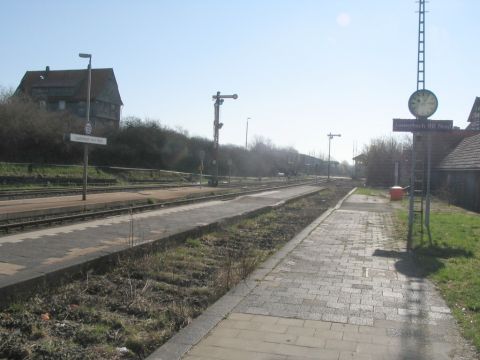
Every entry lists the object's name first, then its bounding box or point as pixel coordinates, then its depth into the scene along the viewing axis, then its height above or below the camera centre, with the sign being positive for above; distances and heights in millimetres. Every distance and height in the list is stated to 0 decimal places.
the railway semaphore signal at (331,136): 72000 +5203
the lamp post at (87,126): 20359 +1613
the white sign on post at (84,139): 20031 +1100
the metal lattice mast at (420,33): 13441 +3674
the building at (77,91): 67250 +9746
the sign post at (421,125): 12586 +1224
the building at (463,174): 24188 +254
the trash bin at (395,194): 31000 -994
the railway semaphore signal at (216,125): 43156 +3735
